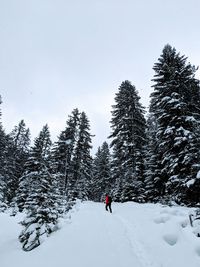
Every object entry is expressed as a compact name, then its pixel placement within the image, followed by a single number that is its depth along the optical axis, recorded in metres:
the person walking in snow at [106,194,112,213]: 18.05
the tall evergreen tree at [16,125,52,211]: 22.03
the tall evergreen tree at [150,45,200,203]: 16.23
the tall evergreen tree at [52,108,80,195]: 33.62
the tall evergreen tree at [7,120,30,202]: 35.31
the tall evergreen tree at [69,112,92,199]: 35.06
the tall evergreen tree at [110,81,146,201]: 24.50
